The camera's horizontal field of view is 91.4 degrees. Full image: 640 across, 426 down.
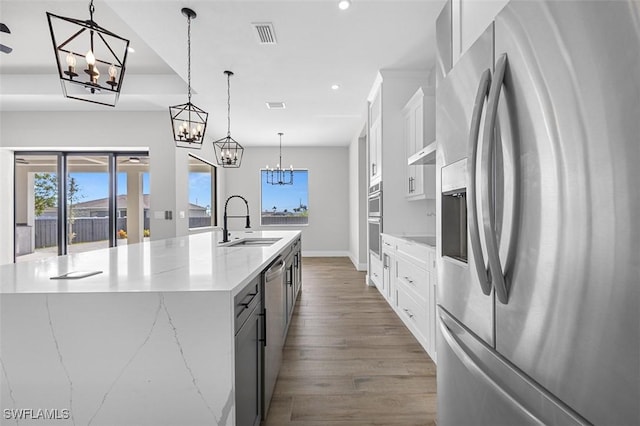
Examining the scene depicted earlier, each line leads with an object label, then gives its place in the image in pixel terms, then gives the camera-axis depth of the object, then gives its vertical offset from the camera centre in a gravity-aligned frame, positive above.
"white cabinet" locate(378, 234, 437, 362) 2.30 -0.65
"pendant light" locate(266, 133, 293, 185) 8.01 +1.01
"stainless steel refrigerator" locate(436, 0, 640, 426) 0.51 -0.01
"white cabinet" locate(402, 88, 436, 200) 3.19 +0.82
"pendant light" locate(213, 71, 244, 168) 3.97 +0.77
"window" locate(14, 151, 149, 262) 5.60 +0.25
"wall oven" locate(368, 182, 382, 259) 4.07 -0.08
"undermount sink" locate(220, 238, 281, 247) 3.06 -0.29
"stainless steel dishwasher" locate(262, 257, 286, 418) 1.64 -0.68
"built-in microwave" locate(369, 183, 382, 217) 4.06 +0.18
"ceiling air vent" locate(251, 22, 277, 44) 2.94 +1.78
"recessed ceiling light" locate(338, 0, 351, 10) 2.63 +1.78
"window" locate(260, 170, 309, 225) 8.48 +0.32
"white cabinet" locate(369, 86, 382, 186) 4.19 +1.09
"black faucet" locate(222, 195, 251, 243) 2.73 -0.18
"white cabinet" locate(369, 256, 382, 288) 4.16 -0.82
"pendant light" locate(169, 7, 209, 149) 2.77 +0.81
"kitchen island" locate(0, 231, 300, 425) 1.00 -0.46
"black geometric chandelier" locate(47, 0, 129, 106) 1.79 +1.66
